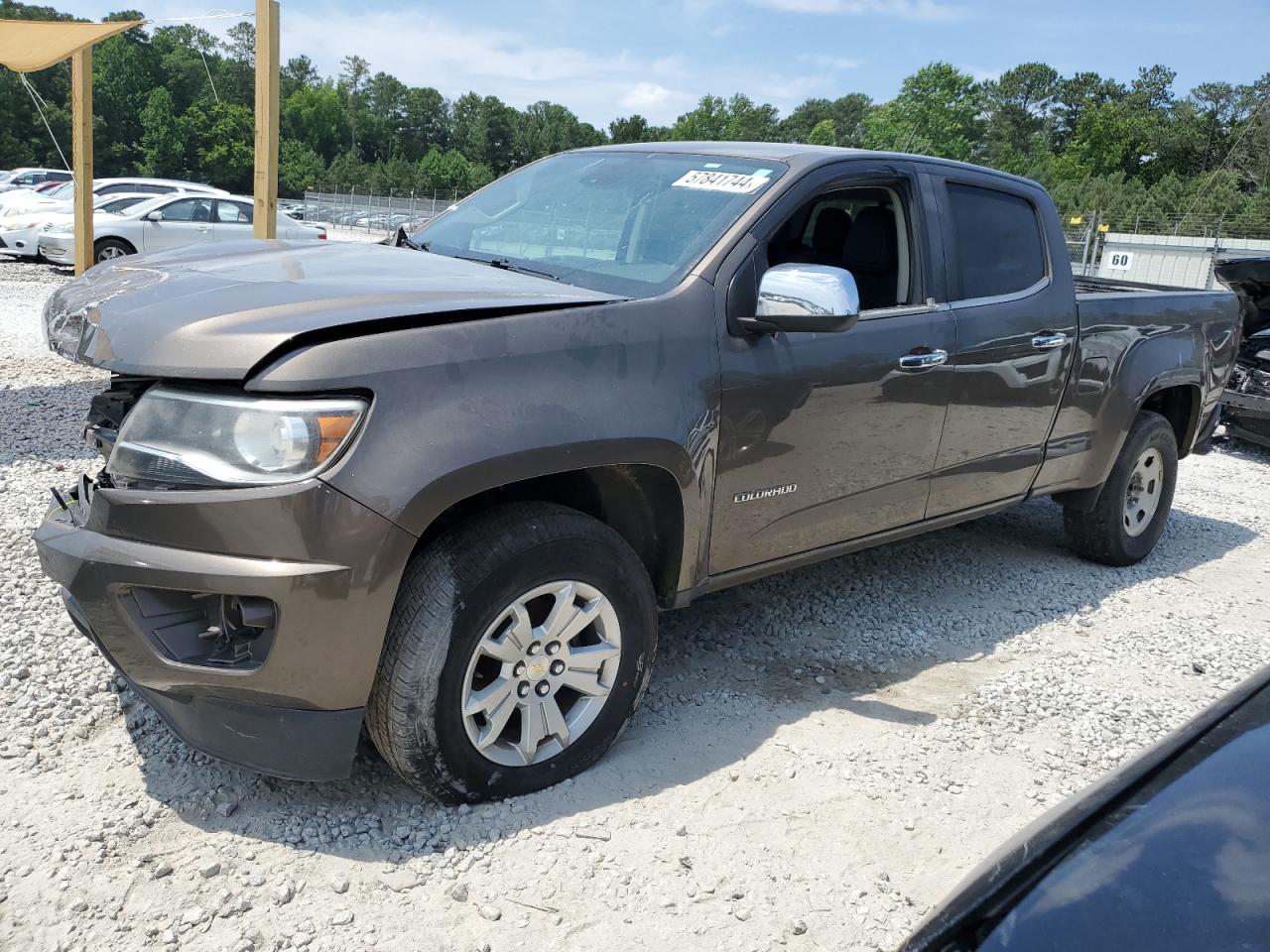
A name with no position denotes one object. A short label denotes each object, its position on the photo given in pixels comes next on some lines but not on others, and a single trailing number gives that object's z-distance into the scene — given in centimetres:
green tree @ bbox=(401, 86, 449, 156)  12938
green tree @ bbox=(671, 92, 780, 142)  10850
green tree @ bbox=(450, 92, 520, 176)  11306
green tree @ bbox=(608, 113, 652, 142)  10681
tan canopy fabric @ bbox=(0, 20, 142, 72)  1007
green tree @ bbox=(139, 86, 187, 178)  8269
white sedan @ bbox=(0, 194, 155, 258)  1692
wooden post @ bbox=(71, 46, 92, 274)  955
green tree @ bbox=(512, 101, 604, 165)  10450
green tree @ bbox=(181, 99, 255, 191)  8638
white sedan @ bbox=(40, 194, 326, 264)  1547
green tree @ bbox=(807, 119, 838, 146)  10694
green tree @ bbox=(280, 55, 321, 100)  13262
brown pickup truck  233
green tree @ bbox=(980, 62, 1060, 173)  10956
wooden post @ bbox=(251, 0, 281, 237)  724
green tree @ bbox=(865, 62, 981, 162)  7681
